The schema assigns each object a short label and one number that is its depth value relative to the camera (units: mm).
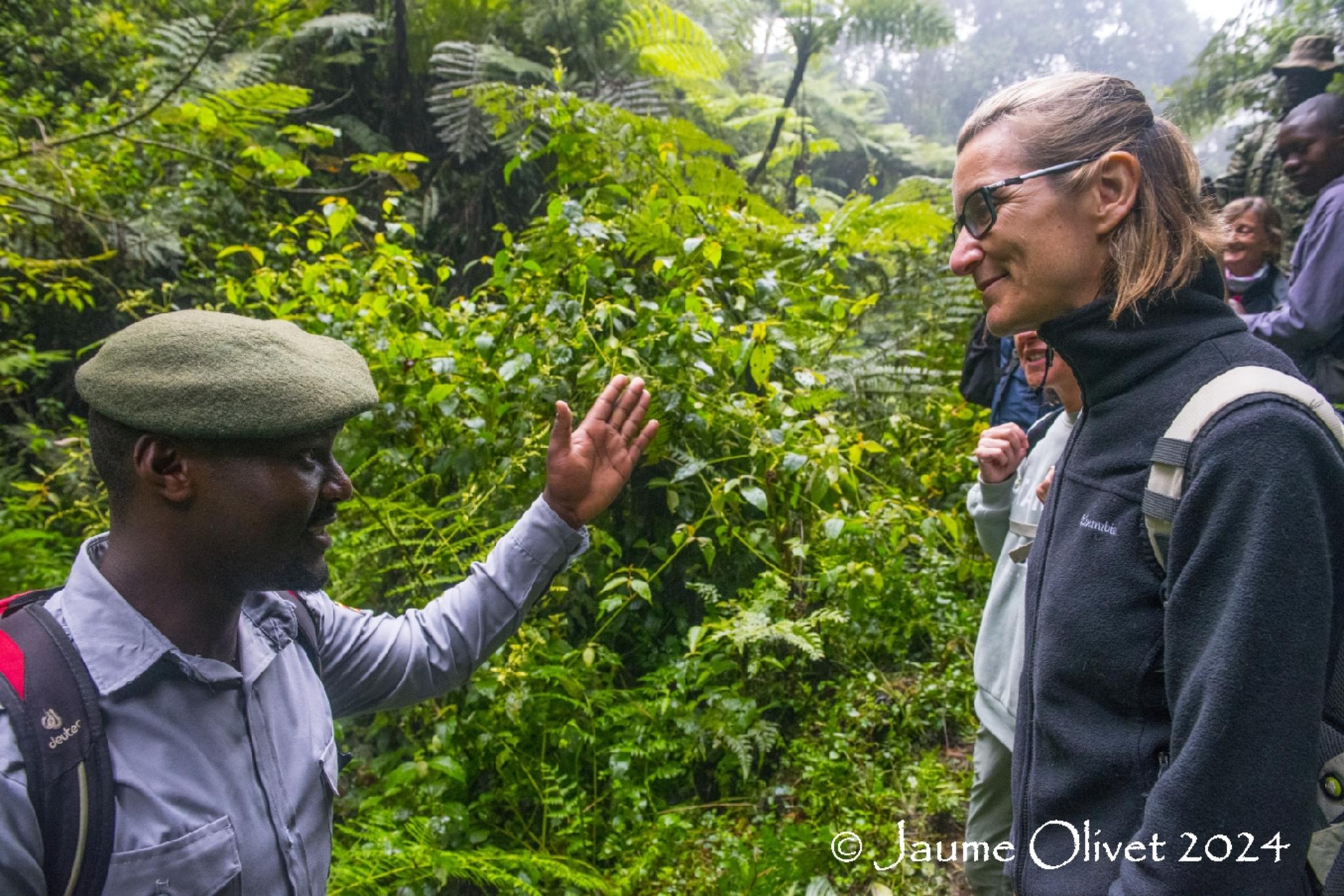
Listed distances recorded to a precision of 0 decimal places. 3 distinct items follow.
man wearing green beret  1191
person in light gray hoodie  2225
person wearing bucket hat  4816
